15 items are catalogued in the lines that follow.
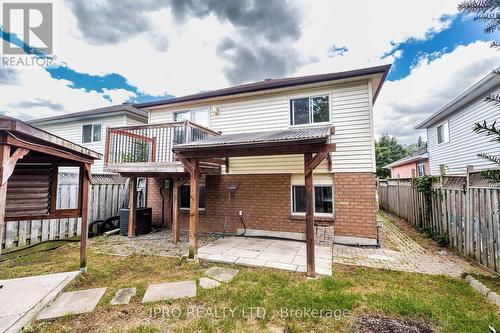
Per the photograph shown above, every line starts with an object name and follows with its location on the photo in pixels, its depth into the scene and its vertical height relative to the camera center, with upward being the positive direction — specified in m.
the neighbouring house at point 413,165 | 17.78 +1.56
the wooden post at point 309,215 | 4.45 -0.69
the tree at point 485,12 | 2.06 +1.61
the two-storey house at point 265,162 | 6.68 +0.64
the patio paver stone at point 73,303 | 3.14 -1.87
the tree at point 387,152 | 30.06 +4.64
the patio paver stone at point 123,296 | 3.46 -1.88
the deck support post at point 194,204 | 5.59 -0.57
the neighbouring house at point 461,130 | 8.95 +2.74
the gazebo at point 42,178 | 3.21 +0.09
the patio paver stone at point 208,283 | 4.00 -1.89
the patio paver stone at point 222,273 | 4.34 -1.90
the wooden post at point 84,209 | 4.54 -0.55
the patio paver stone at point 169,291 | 3.62 -1.89
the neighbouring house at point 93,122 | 12.23 +3.56
